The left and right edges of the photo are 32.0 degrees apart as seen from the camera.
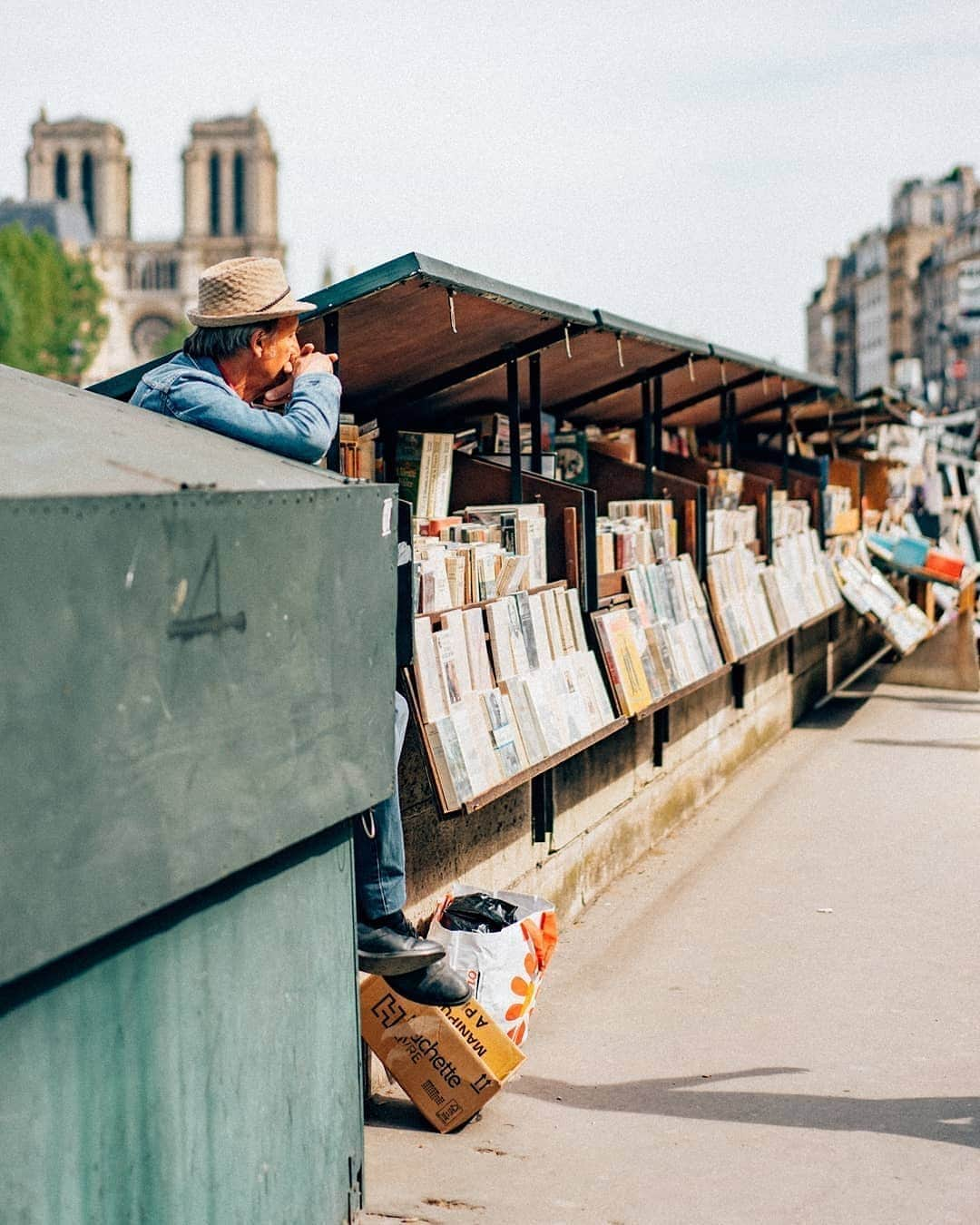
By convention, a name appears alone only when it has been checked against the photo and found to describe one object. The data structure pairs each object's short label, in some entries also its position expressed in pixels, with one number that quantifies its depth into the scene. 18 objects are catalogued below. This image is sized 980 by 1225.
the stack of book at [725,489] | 10.92
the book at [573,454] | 9.17
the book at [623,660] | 6.79
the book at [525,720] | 5.67
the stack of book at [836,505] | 14.09
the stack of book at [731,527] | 10.07
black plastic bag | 5.13
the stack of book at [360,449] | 4.91
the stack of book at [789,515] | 12.34
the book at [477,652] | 5.47
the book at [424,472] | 6.77
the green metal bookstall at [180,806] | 2.72
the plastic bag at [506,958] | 4.93
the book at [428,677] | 4.93
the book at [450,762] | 4.89
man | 3.97
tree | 75.88
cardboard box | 4.55
